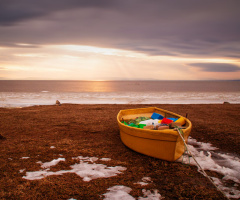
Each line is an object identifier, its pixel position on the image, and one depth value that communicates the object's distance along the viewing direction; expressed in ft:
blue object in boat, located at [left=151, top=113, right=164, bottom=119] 20.57
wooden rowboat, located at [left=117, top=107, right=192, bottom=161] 11.98
